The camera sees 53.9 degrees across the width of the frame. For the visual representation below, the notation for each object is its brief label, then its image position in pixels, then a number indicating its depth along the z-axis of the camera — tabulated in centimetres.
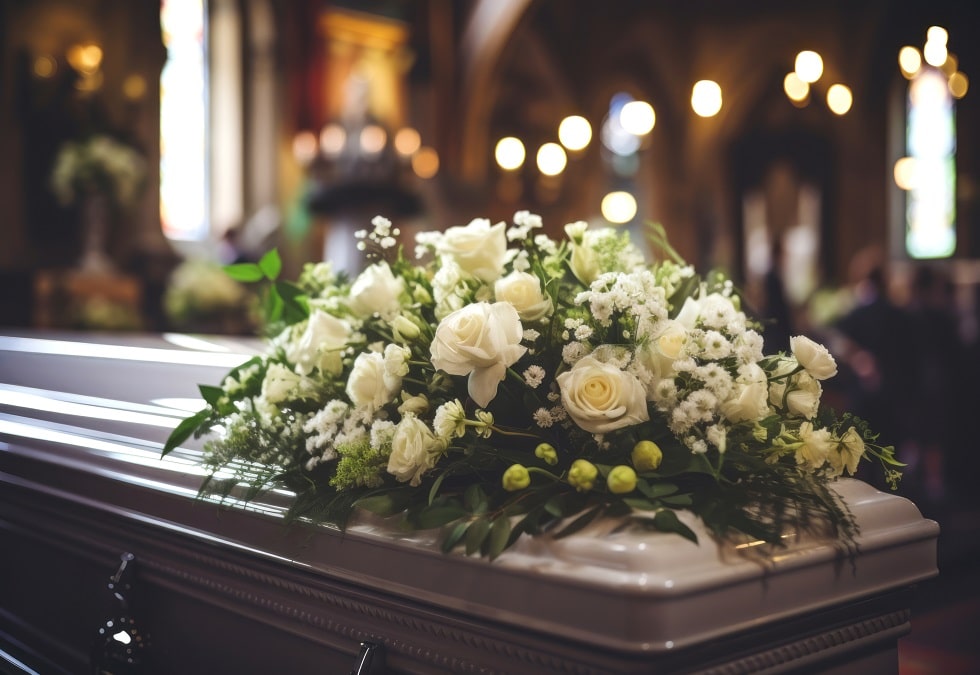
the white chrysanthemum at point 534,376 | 124
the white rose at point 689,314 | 136
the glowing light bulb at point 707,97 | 805
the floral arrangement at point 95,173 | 844
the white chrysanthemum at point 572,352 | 125
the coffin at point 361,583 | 104
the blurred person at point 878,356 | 742
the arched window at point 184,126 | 1209
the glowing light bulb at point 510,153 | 878
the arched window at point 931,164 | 1448
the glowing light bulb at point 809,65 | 813
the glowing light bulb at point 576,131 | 887
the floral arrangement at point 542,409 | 117
